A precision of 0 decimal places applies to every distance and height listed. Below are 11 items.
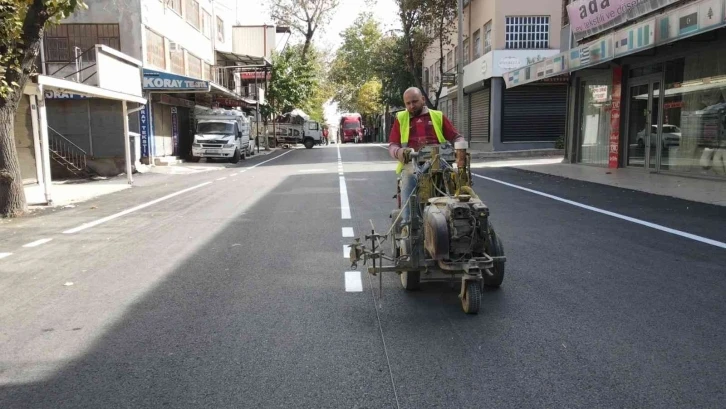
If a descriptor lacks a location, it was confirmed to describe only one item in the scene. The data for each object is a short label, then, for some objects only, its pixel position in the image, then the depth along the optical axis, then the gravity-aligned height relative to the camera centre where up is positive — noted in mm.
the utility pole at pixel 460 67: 26078 +2772
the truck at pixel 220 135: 28781 -235
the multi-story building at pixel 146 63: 22688 +2984
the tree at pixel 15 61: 9914 +1223
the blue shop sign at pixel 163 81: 24078 +1971
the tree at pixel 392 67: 44075 +4627
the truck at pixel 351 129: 72938 +53
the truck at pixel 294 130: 50781 -18
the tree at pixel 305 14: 54094 +10370
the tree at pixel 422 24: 34219 +6229
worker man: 5758 -10
